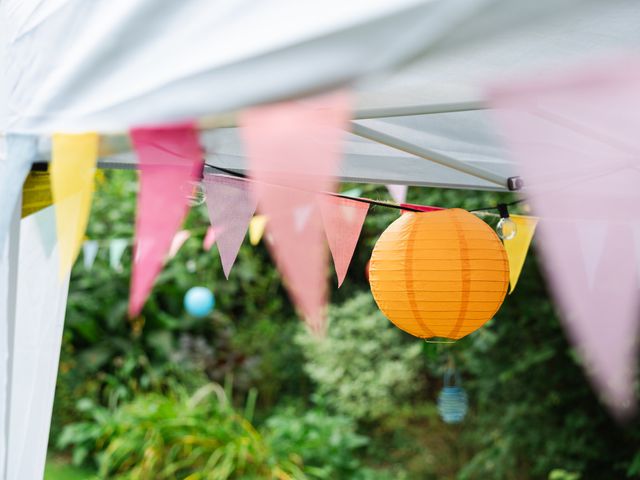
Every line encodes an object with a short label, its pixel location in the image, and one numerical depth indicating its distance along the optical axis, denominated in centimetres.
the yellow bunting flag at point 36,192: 130
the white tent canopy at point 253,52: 82
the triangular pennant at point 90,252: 484
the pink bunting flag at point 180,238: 441
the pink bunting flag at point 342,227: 195
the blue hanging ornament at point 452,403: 468
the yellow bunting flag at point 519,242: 252
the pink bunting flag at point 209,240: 378
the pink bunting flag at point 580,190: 77
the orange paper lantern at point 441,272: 181
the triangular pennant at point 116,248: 492
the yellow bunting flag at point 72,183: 109
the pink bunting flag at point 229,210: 170
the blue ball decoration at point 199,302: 590
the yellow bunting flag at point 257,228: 359
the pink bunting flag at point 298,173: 90
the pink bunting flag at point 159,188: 101
